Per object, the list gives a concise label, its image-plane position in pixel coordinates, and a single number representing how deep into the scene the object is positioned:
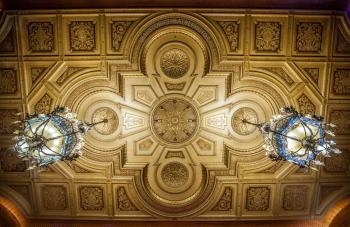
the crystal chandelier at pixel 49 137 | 4.57
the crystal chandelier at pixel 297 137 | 4.61
